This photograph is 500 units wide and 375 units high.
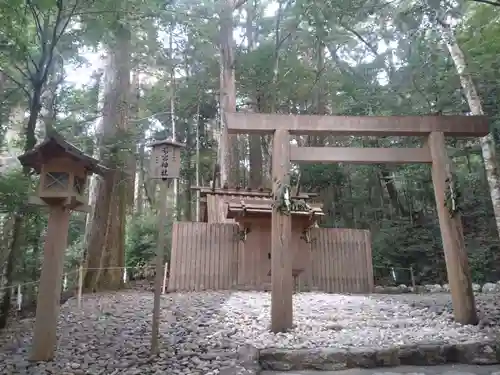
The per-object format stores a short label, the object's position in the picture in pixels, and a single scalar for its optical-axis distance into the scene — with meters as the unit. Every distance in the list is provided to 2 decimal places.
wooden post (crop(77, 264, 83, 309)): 6.71
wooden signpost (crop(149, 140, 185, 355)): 4.83
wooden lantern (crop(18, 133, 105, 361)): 3.98
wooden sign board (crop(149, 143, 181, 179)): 4.88
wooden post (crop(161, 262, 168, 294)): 9.81
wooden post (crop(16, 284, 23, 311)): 7.00
